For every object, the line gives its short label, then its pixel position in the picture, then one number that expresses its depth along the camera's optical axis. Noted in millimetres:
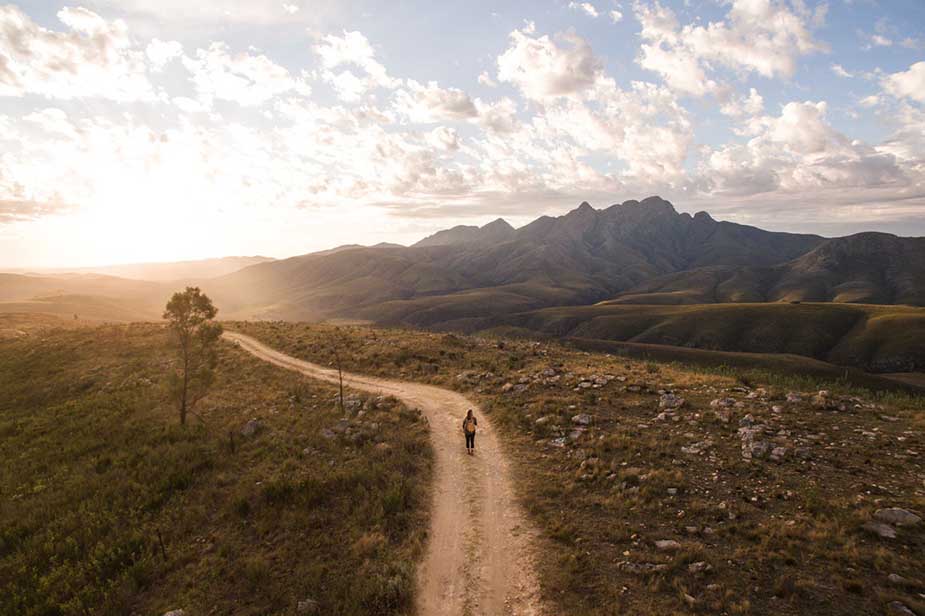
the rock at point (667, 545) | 13305
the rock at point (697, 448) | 18734
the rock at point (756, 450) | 17642
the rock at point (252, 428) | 25403
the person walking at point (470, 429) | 21422
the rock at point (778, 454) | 17259
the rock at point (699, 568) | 12272
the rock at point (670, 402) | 23866
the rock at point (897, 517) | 12992
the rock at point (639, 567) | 12508
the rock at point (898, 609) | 10141
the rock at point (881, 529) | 12591
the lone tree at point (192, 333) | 27688
